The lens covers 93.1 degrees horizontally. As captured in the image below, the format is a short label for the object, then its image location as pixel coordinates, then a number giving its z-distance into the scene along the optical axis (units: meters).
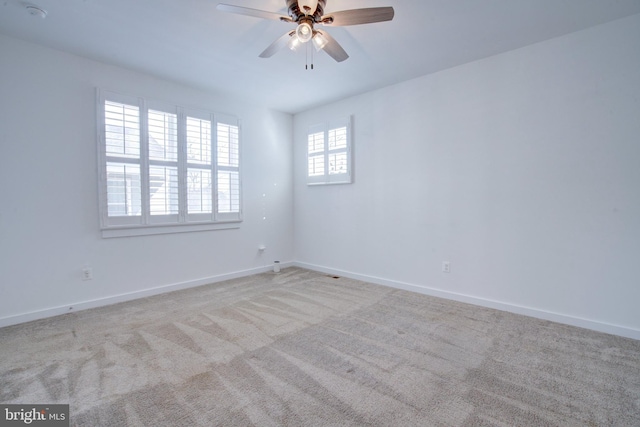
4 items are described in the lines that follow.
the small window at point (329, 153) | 4.45
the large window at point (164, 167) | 3.38
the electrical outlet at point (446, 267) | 3.53
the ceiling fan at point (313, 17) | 1.99
